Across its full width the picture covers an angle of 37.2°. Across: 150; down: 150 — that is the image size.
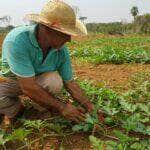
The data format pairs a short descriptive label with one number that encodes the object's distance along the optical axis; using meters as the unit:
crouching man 1.91
